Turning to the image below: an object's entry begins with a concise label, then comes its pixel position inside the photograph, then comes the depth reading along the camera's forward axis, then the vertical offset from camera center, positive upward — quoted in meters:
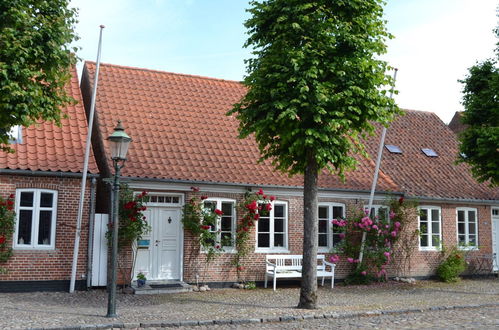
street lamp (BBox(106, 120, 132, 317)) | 10.48 +1.46
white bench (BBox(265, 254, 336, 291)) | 15.49 -0.96
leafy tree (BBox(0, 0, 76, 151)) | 9.25 +3.00
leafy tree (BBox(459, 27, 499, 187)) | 14.80 +3.32
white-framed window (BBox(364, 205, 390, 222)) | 17.81 +0.79
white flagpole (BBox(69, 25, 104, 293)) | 13.60 +0.79
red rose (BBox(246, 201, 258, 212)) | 15.48 +0.75
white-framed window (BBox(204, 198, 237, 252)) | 15.62 +0.29
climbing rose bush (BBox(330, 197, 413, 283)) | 16.91 -0.26
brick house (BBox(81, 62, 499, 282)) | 15.30 +1.73
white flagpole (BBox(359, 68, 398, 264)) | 16.73 +1.02
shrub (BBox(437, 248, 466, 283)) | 18.05 -1.01
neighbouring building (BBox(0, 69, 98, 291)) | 13.56 +0.40
